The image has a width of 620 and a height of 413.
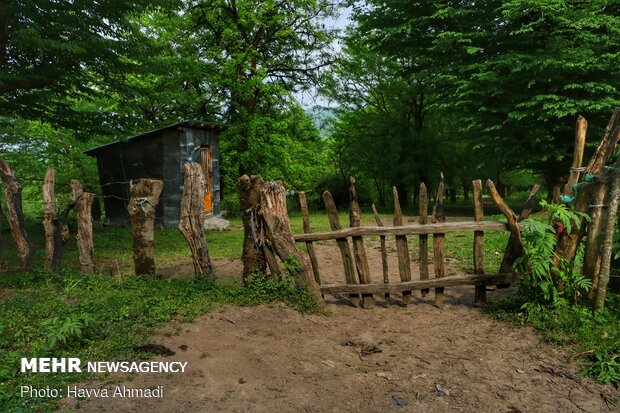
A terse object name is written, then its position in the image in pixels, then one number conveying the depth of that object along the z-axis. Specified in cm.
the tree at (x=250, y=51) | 1951
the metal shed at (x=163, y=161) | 1528
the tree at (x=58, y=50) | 870
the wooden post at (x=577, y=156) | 499
